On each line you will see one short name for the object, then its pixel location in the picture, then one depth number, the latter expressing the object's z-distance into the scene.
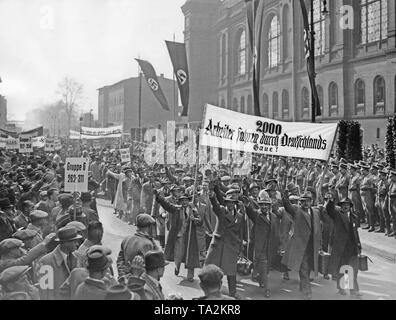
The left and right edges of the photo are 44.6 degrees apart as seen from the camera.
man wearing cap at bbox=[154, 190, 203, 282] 9.22
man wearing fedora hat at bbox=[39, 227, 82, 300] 5.18
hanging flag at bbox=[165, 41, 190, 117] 20.08
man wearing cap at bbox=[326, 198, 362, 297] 8.35
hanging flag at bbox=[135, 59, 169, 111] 22.22
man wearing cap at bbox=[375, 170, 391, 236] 13.16
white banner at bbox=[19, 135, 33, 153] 19.59
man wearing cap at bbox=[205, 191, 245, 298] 7.89
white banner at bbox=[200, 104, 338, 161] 9.19
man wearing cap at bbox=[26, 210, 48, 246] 6.75
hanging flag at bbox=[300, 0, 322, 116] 17.94
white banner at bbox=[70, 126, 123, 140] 26.64
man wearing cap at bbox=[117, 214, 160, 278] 5.93
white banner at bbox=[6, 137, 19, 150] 20.27
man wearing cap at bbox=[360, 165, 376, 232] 14.02
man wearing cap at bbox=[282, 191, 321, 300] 8.27
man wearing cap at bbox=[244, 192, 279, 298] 8.28
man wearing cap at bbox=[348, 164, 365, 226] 14.69
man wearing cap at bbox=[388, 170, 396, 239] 12.64
